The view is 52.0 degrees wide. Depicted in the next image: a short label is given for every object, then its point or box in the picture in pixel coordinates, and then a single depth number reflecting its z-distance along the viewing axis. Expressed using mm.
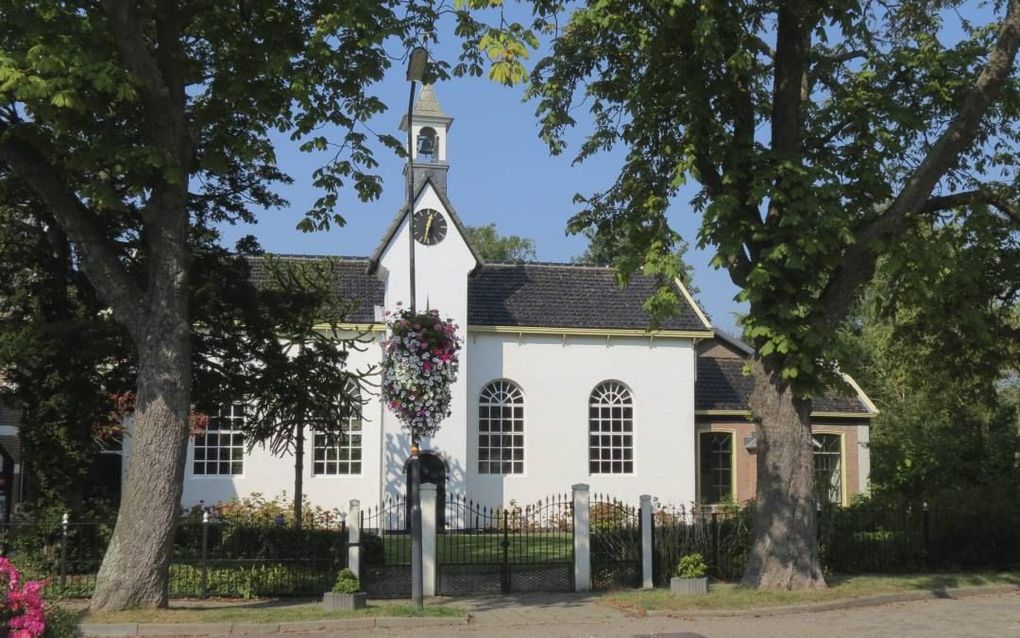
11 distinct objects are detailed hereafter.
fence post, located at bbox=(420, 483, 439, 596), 16516
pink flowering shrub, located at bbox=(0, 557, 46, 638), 9586
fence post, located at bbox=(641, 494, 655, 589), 17484
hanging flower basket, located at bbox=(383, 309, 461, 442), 15273
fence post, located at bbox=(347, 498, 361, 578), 16281
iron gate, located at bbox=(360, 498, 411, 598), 16625
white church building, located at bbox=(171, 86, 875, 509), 29734
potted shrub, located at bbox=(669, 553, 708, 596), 16234
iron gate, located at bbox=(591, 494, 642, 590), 17609
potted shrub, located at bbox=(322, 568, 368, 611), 14711
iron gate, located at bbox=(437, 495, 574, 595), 17062
